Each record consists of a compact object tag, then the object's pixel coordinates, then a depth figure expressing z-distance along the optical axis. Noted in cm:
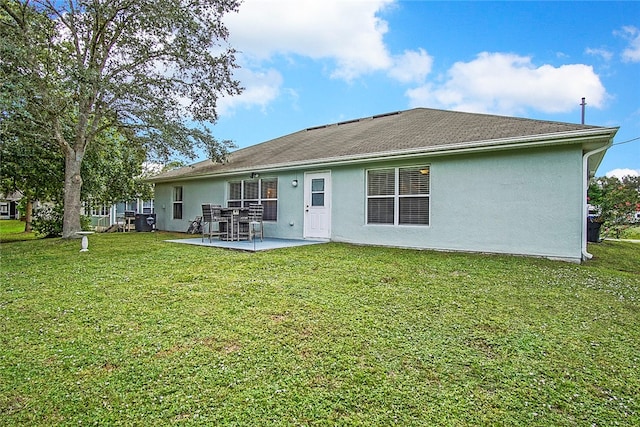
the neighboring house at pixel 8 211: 3610
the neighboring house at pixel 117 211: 1869
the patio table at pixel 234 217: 954
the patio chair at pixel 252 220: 963
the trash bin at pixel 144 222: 1441
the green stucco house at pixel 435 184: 650
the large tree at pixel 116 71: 819
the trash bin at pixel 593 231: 1143
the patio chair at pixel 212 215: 931
